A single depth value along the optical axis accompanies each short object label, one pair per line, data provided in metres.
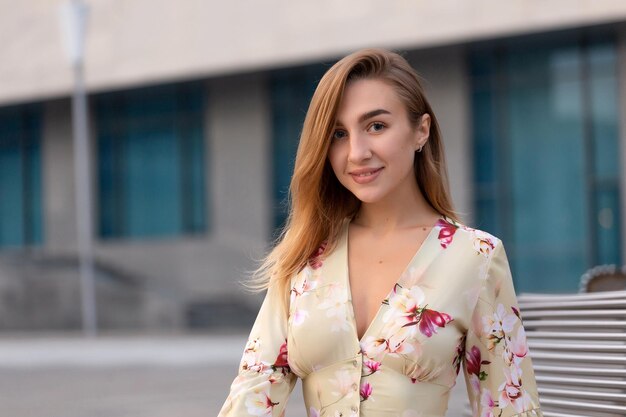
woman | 2.41
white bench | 2.94
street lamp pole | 16.55
